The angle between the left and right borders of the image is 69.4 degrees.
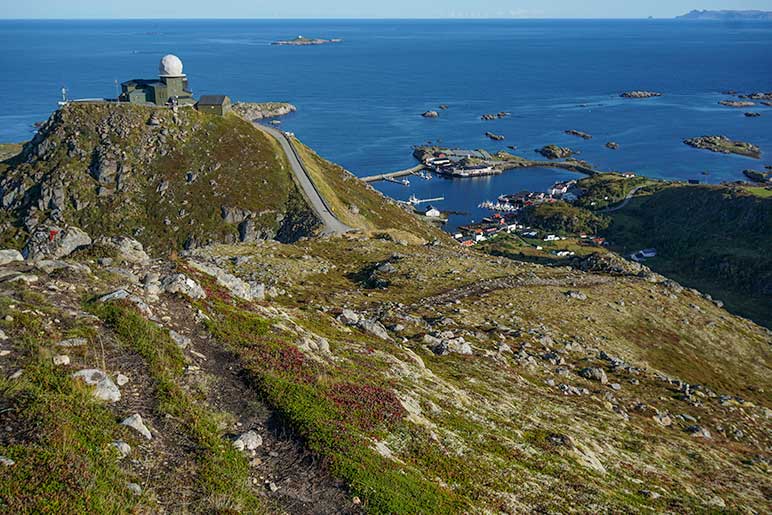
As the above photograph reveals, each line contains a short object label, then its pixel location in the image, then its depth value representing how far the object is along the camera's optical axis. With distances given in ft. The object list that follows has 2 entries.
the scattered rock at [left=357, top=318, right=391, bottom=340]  116.47
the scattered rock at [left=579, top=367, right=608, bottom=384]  122.01
